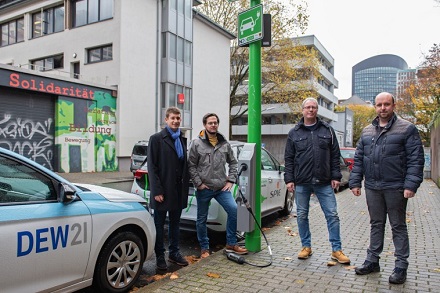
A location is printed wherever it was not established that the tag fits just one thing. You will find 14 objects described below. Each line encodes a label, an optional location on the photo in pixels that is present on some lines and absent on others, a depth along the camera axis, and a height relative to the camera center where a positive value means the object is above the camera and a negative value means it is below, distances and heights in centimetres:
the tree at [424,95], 2652 +473
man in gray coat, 483 -37
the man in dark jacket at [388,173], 386 -28
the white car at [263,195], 551 -85
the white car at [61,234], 290 -77
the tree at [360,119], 6862 +521
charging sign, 496 +164
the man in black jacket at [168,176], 441 -36
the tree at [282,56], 2852 +700
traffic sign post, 507 +65
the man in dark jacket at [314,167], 459 -25
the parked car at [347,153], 1628 -29
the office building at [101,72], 1773 +447
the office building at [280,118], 5062 +406
